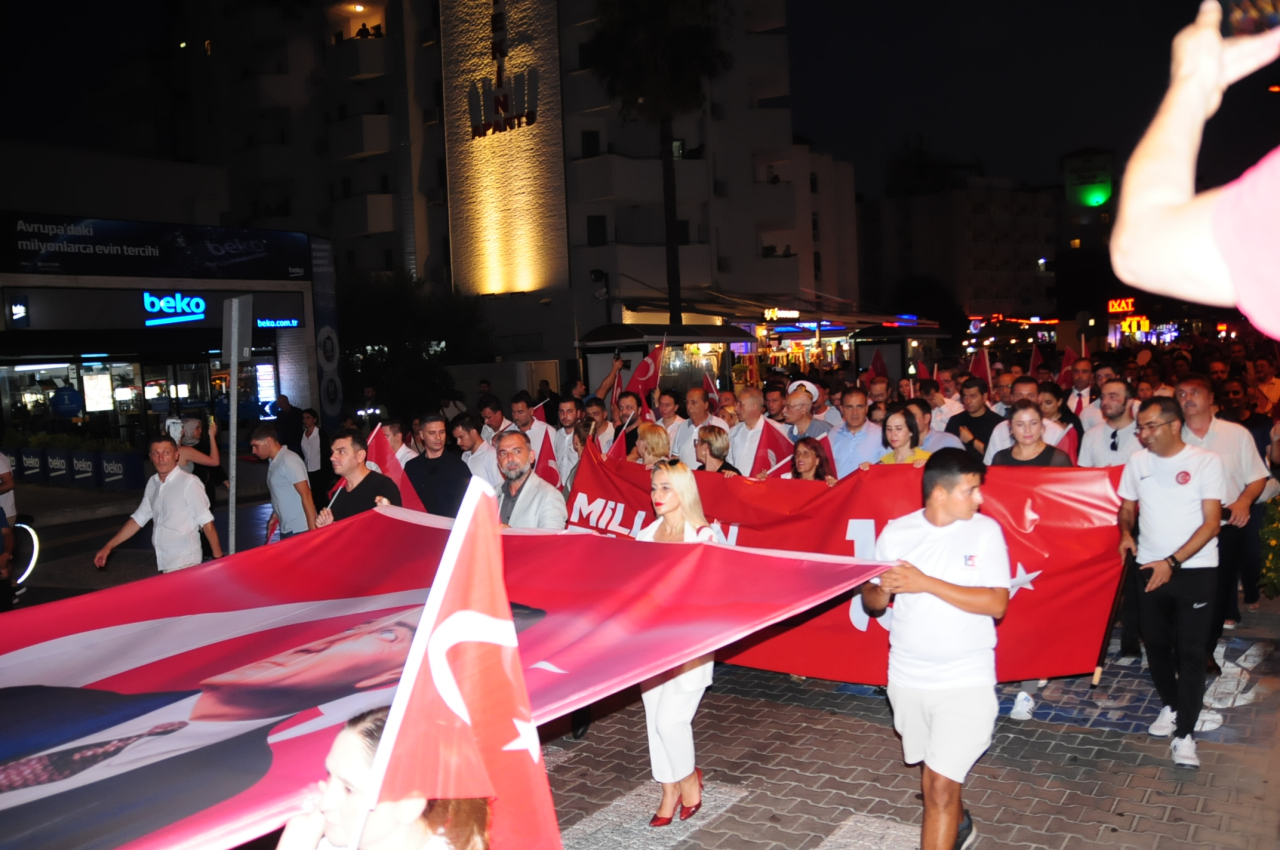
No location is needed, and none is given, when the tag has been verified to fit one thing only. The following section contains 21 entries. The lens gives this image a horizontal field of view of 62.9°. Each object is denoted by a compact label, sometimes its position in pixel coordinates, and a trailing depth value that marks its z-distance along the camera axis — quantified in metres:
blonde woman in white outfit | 5.50
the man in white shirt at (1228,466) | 7.36
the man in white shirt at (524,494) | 7.18
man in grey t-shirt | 9.04
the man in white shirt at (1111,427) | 8.84
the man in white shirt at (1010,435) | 9.16
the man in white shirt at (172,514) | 8.12
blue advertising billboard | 23.88
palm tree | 33.12
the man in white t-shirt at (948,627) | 4.48
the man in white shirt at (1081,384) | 12.91
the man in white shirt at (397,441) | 11.34
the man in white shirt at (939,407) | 12.04
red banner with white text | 6.75
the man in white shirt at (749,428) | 10.62
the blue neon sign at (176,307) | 26.19
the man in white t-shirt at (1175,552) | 6.15
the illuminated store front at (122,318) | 24.20
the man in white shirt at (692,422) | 11.60
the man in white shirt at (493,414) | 12.37
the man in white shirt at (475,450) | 10.17
